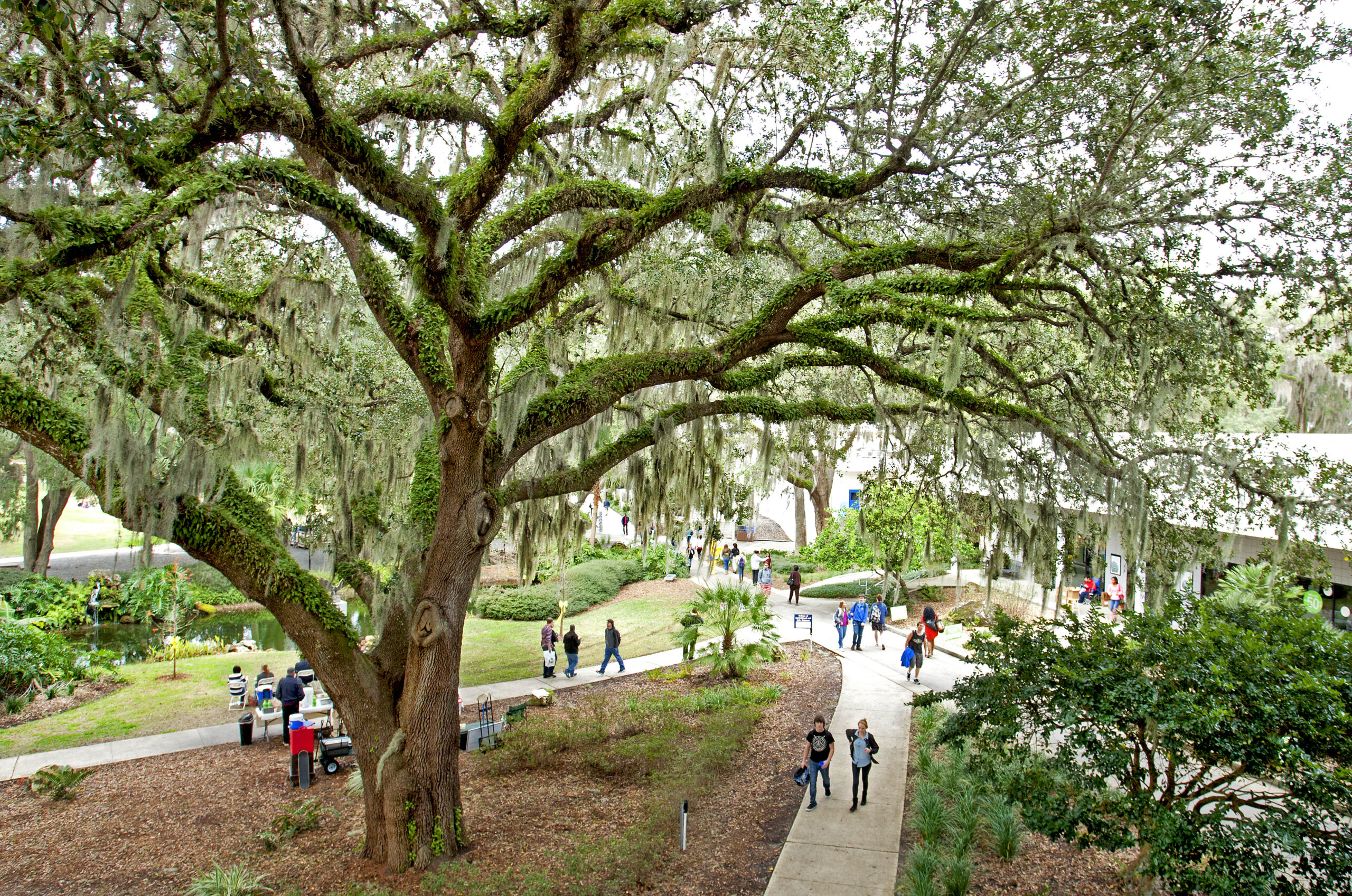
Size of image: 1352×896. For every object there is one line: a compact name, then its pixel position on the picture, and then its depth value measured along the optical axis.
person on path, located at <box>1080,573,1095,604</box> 18.60
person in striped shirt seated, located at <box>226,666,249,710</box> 12.39
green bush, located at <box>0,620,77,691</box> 12.77
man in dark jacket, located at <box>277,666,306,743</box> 11.06
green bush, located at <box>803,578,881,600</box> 21.91
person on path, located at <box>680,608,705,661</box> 14.48
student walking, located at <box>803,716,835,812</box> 8.67
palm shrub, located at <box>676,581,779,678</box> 13.87
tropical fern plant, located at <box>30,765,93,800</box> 8.94
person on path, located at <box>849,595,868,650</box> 16.19
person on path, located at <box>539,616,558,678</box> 14.27
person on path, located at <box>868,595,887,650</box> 16.56
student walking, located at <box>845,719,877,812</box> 8.62
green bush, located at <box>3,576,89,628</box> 17.91
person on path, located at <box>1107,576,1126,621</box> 16.38
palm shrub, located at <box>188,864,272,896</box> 6.69
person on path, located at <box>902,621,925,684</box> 13.30
